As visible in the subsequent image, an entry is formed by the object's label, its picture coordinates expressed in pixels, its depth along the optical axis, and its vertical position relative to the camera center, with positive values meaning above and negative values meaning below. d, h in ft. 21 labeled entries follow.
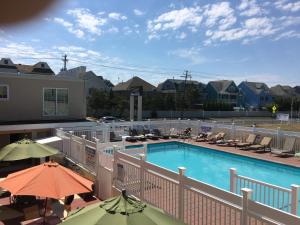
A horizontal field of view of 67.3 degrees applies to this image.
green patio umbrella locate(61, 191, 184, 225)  7.23 -3.79
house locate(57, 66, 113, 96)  141.08 +12.70
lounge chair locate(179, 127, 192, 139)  51.79 -7.23
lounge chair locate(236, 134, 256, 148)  42.76 -7.36
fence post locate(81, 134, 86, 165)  25.52 -5.69
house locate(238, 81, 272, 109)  182.48 +7.99
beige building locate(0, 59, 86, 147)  36.49 -0.72
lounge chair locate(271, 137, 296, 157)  38.30 -7.65
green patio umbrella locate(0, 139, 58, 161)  18.90 -4.49
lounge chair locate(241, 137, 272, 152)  40.84 -7.60
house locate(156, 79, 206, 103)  157.03 +11.81
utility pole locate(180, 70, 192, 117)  146.99 +18.11
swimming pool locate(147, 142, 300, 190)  32.71 -10.25
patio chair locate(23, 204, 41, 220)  16.25 -8.17
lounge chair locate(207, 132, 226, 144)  46.93 -7.34
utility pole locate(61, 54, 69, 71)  114.73 +20.70
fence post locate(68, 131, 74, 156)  29.08 -5.77
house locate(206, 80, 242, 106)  167.44 +9.14
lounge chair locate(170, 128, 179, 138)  52.28 -7.27
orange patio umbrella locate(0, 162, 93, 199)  13.07 -5.04
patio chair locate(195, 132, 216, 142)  49.12 -7.42
